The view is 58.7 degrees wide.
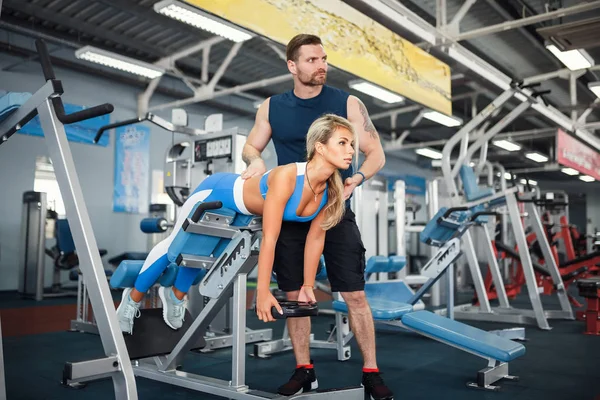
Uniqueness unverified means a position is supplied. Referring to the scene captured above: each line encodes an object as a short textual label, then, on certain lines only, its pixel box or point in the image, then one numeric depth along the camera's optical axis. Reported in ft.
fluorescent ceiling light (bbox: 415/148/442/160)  43.60
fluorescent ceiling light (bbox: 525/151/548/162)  44.68
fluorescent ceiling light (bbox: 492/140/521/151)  38.47
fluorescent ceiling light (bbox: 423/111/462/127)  29.76
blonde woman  6.60
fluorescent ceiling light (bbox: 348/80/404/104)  24.23
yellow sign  12.55
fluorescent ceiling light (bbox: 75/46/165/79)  21.17
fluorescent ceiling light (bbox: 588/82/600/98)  23.79
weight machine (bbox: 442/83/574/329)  16.28
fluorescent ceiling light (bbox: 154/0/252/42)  16.48
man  7.40
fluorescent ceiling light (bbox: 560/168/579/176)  49.93
